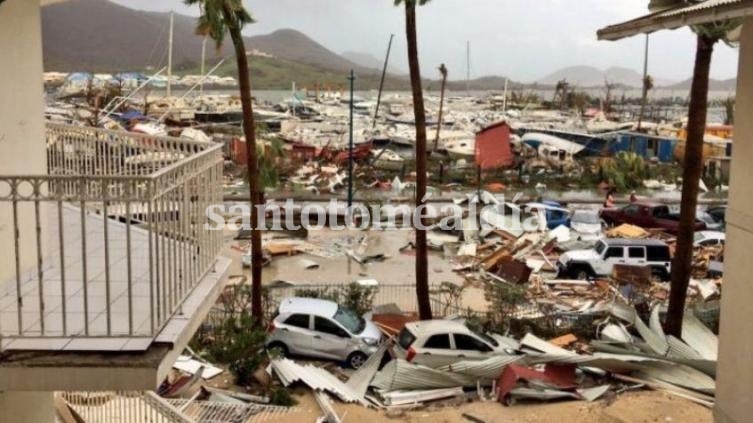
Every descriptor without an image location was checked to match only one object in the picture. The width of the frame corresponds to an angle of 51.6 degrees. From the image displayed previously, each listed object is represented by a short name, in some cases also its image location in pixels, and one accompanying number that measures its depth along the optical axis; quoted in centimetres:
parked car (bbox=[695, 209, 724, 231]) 3045
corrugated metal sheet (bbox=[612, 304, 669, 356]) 1548
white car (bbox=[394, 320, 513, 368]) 1485
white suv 2398
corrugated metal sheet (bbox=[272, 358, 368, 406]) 1373
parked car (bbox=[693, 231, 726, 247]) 2706
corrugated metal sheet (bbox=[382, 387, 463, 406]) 1364
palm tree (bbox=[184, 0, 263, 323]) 1780
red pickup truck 3048
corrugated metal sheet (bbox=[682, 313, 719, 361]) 1561
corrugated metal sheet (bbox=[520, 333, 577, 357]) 1543
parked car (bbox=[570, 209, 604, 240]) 2945
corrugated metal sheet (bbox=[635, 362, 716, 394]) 1369
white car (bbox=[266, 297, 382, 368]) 1570
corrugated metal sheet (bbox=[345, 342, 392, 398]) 1406
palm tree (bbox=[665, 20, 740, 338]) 1598
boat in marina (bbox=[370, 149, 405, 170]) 5044
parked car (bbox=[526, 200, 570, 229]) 3111
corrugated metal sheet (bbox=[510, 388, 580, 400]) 1355
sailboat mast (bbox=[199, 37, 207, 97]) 5022
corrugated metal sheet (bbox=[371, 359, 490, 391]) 1400
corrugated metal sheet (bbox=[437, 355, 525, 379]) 1420
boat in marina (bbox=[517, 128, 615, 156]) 5769
